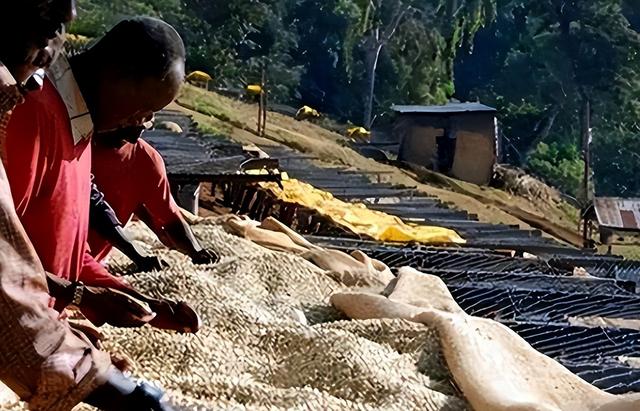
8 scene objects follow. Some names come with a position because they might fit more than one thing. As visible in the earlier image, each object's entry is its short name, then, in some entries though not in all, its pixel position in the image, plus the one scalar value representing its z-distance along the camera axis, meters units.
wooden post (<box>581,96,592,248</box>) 26.41
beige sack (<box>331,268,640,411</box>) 2.78
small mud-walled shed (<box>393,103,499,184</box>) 24.30
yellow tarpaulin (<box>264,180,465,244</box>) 9.13
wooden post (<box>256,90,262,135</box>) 21.85
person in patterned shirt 1.52
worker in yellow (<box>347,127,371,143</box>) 27.33
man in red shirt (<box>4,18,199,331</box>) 2.29
